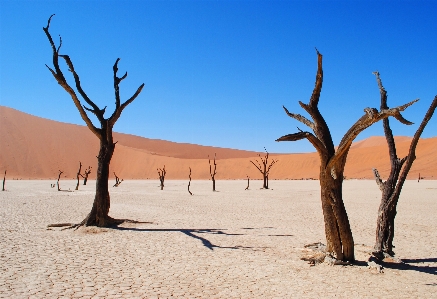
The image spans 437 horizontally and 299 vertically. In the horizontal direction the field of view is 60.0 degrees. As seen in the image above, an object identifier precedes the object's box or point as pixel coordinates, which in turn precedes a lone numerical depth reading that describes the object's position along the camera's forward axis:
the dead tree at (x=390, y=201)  7.45
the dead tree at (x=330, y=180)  6.93
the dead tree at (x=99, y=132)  11.12
